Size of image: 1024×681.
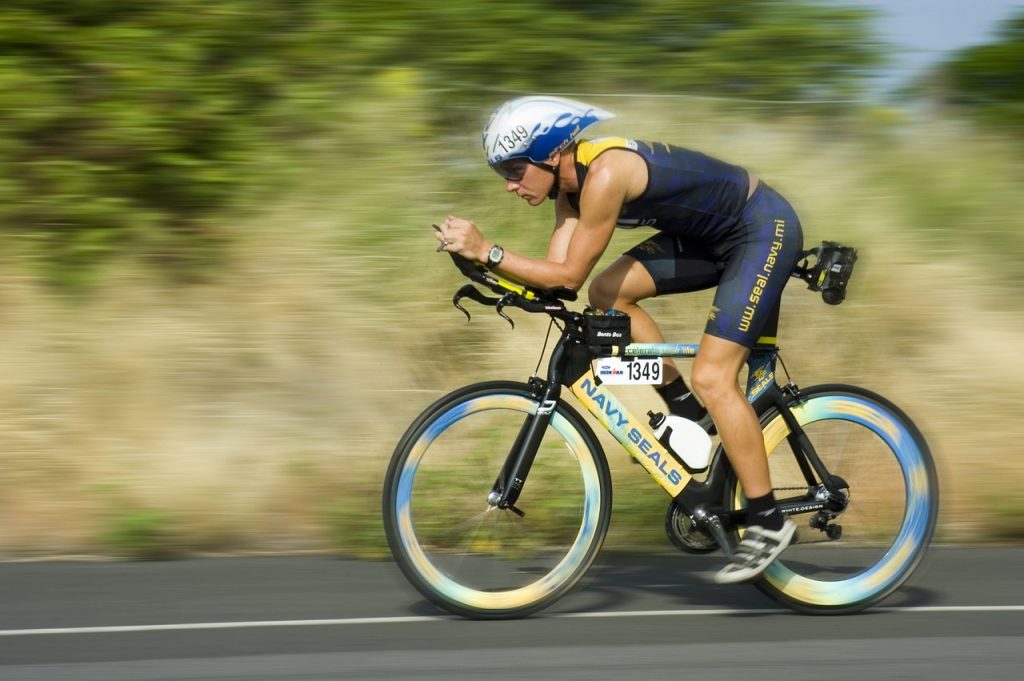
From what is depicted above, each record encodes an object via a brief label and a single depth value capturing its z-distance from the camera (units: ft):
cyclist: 33.09
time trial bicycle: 34.60
